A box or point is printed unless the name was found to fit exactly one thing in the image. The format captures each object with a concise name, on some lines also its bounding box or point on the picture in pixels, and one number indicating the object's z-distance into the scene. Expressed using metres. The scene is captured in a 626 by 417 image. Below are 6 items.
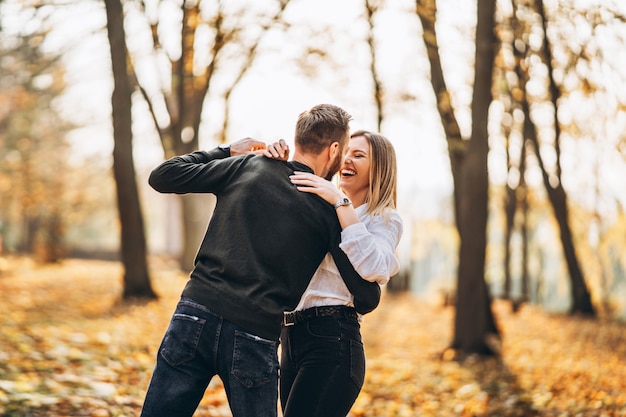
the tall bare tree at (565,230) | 20.48
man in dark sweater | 2.94
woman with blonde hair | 3.10
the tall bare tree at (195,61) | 17.61
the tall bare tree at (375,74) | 21.17
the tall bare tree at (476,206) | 11.35
